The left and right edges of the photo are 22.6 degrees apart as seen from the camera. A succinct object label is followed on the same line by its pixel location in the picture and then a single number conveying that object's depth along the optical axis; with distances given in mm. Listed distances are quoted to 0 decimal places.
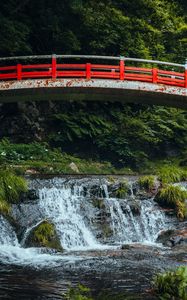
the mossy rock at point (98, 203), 18328
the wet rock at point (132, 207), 18500
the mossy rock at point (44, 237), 14648
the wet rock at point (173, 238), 15617
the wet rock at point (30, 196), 17859
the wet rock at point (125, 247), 14789
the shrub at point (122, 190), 19297
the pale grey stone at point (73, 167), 23675
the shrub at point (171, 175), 21281
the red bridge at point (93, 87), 19188
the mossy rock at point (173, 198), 18720
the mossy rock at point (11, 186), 17297
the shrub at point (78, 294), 8070
